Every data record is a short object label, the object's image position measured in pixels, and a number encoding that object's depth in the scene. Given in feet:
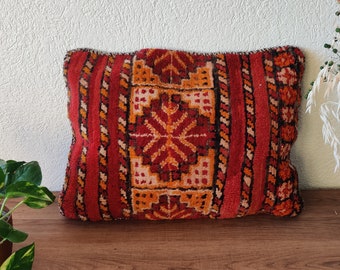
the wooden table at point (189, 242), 2.95
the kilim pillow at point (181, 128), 3.06
